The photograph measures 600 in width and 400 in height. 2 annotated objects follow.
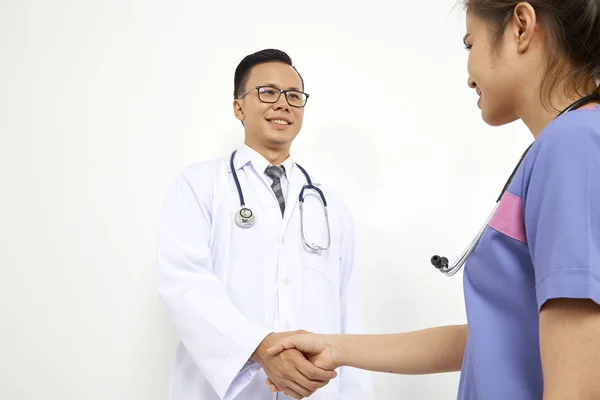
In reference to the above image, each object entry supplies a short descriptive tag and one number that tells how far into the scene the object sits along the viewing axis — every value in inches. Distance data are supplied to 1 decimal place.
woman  24.1
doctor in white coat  56.1
